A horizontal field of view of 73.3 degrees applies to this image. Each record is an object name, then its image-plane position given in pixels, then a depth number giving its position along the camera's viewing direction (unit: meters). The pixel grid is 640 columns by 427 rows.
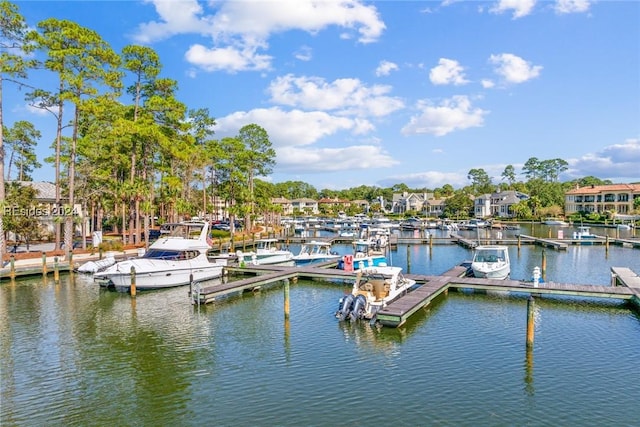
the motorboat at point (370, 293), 19.75
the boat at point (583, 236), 56.50
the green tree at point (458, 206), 124.19
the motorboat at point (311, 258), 37.56
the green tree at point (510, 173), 166.50
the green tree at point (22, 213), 40.41
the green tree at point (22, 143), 69.69
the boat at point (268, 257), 35.47
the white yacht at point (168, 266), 26.33
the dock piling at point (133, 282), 24.79
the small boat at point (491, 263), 28.08
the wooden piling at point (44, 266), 31.43
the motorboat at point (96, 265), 31.19
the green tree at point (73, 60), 33.53
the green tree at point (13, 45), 30.94
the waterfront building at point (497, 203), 115.38
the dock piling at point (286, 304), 19.56
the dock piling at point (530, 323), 15.97
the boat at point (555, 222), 90.91
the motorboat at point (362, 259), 33.22
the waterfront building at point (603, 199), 95.81
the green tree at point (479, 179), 162.00
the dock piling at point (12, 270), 29.64
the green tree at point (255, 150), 63.56
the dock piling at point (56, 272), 29.56
